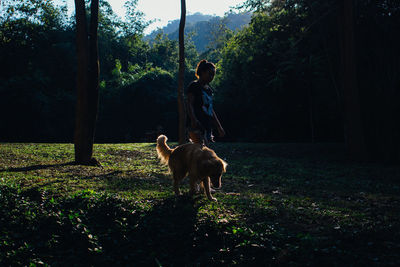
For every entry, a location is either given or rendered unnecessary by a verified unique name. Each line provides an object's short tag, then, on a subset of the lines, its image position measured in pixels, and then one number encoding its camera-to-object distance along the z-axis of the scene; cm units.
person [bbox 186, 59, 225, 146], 679
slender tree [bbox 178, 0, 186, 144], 1653
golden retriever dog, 600
